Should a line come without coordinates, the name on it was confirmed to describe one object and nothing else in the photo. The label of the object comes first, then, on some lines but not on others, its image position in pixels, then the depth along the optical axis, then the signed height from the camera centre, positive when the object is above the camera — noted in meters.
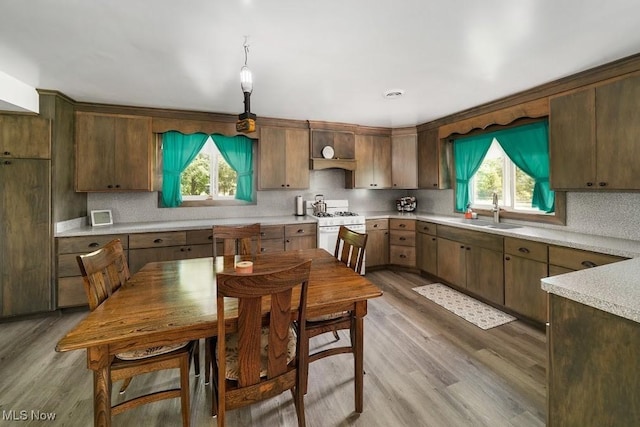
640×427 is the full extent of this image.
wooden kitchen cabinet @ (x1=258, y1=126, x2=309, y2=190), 4.06 +0.83
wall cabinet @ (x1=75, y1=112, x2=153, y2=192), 3.27 +0.75
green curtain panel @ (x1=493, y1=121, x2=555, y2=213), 3.04 +0.66
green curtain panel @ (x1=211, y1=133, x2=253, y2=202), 4.00 +0.83
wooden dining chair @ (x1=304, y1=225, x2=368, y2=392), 1.77 -0.70
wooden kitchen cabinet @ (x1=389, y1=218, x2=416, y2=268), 4.36 -0.45
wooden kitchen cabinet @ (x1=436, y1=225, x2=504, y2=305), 3.08 -0.58
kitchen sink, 3.32 -0.14
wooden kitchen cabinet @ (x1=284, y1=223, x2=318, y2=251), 3.87 -0.31
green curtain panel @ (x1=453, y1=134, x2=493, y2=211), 3.83 +0.79
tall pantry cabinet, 2.80 +0.10
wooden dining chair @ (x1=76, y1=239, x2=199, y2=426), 1.42 -0.76
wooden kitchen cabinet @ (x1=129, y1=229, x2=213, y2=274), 3.21 -0.38
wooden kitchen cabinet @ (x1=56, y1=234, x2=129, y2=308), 2.97 -0.57
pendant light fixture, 1.85 +0.69
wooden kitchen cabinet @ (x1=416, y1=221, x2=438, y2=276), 3.99 -0.50
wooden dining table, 1.19 -0.47
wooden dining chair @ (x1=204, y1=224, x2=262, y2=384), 2.50 -0.20
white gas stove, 4.01 -0.16
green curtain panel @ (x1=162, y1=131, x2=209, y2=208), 3.75 +0.76
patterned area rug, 2.84 -1.06
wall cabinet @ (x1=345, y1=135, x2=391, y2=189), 4.59 +0.86
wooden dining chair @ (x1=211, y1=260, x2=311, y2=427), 1.17 -0.60
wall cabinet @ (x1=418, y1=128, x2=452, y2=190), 4.28 +0.82
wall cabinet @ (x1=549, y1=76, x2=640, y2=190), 2.24 +0.66
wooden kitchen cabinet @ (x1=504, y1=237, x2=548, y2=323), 2.62 -0.63
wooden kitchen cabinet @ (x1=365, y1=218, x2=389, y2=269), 4.40 -0.47
